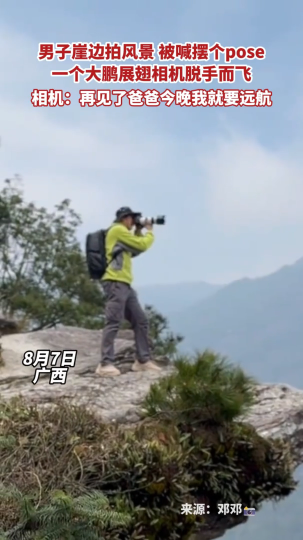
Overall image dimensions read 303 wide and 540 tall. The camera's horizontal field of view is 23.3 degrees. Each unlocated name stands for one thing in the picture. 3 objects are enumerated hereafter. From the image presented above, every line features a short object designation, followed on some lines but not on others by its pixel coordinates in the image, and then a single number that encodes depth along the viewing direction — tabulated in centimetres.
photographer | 628
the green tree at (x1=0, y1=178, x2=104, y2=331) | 1248
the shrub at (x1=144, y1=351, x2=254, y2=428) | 482
